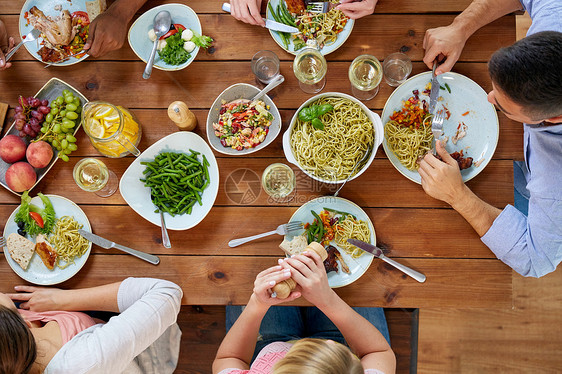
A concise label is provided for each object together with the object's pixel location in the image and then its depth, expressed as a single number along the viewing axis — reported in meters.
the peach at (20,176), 1.85
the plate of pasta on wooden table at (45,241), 1.86
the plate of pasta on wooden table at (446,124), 1.82
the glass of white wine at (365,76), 1.86
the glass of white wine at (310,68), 1.86
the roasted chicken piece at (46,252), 1.85
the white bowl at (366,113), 1.71
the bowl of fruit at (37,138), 1.86
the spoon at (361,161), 1.79
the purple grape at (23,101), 1.90
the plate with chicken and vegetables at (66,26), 1.95
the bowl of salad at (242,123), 1.83
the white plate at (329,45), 1.88
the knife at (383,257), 1.78
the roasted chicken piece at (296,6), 1.89
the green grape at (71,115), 1.88
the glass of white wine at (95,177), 1.84
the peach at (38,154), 1.85
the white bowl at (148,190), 1.82
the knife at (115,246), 1.85
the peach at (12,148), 1.86
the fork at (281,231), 1.82
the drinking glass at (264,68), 1.90
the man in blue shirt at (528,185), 1.69
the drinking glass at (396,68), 1.88
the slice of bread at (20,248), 1.85
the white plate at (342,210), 1.81
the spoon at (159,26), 1.89
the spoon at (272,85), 1.82
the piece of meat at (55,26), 1.89
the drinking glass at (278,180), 1.85
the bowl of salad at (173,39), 1.91
